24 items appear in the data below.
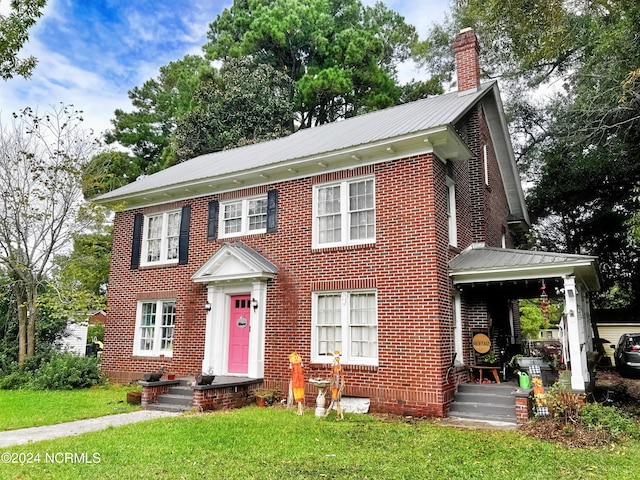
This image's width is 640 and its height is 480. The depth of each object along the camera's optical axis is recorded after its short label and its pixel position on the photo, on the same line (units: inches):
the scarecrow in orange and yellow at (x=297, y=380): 373.1
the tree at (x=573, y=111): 511.8
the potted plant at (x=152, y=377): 439.5
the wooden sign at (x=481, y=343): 430.0
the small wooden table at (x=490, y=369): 420.7
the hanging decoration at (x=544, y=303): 392.2
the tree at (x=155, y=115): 1270.8
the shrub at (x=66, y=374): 531.2
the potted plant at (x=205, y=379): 398.0
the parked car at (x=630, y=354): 589.6
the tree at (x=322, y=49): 1158.3
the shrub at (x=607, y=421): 295.7
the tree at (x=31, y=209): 618.5
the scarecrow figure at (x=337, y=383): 361.1
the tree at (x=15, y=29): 344.2
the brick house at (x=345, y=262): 386.9
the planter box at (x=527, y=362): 407.2
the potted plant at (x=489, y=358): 437.6
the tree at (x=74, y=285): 608.4
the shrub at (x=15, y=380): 545.6
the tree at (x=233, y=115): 1072.8
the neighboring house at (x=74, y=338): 688.4
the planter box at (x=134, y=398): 439.5
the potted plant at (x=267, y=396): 419.5
